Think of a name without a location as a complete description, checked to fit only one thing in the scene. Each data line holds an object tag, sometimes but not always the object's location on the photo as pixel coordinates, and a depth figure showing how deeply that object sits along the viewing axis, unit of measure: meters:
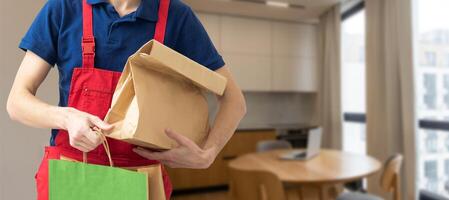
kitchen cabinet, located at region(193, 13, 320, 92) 4.12
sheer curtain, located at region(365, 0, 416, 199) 2.83
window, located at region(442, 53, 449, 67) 2.58
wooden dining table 1.83
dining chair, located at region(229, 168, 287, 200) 1.67
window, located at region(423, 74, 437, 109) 2.77
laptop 2.41
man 0.52
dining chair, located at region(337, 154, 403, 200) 2.01
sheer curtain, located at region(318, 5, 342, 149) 4.00
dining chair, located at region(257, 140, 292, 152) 3.14
